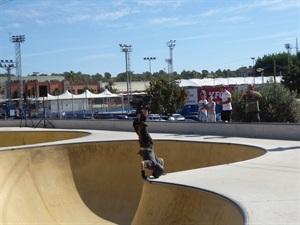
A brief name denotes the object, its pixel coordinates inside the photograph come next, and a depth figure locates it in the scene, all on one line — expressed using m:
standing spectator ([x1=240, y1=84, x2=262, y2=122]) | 13.93
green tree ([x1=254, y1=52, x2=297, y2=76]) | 113.18
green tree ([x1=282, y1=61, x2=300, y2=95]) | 51.16
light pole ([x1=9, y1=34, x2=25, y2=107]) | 57.88
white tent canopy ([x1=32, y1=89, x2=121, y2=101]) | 45.44
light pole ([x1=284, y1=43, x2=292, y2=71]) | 83.28
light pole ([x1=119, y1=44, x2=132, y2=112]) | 58.18
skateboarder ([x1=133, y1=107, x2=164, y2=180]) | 7.92
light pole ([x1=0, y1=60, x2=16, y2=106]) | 59.95
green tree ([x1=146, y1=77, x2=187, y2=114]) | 42.00
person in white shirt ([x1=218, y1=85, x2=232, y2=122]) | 14.95
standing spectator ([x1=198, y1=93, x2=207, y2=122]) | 16.34
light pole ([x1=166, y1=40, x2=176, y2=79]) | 68.88
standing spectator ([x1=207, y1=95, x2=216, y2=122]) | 16.20
